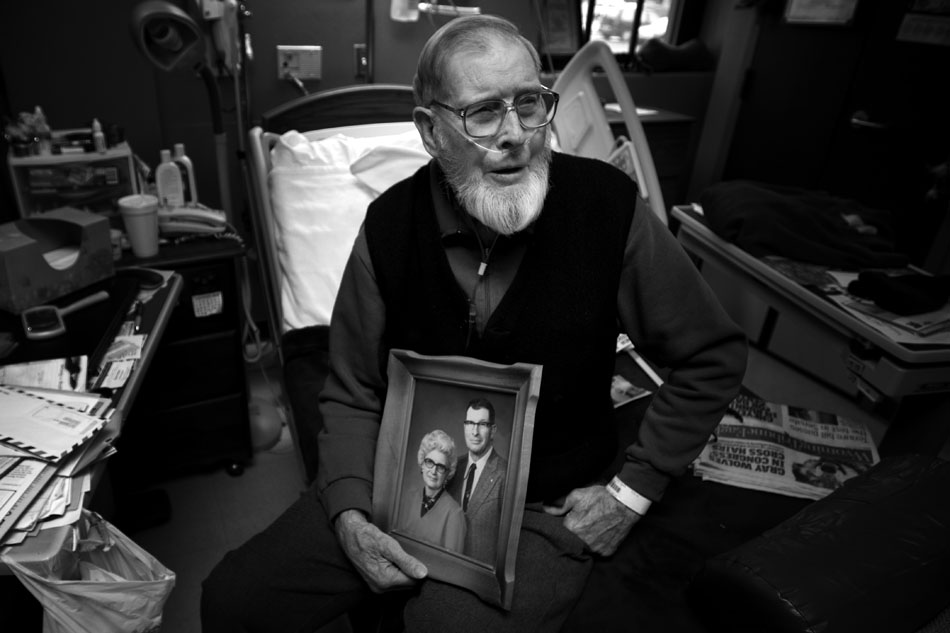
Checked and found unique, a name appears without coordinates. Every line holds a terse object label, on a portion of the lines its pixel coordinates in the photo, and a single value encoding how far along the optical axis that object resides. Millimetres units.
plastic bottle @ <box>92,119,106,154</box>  1727
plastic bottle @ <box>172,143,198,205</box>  1873
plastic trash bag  932
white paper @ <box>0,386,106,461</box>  1001
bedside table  1805
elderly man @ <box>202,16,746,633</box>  1062
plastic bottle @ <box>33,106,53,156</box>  1669
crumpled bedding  2014
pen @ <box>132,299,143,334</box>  1415
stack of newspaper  1381
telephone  1821
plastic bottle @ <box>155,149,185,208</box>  1849
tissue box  1401
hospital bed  1862
